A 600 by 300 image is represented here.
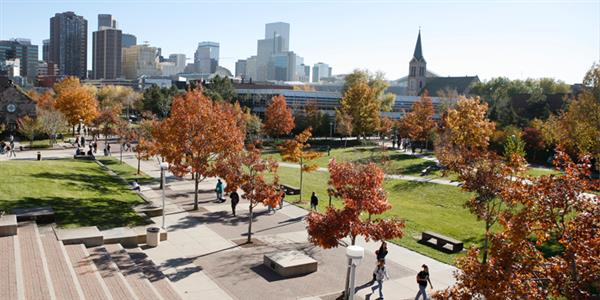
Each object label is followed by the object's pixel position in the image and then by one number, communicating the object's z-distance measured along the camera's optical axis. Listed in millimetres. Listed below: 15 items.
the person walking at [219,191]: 29094
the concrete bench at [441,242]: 21047
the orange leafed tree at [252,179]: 21312
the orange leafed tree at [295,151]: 31109
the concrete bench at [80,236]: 18109
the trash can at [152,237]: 20062
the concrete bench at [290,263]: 17297
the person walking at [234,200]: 25575
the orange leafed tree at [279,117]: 60281
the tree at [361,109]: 63375
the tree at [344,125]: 59000
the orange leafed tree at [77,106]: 60594
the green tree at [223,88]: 80000
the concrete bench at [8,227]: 17172
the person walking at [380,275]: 15703
